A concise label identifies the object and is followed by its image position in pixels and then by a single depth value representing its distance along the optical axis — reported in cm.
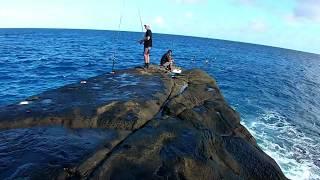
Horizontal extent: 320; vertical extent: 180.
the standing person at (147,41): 1329
